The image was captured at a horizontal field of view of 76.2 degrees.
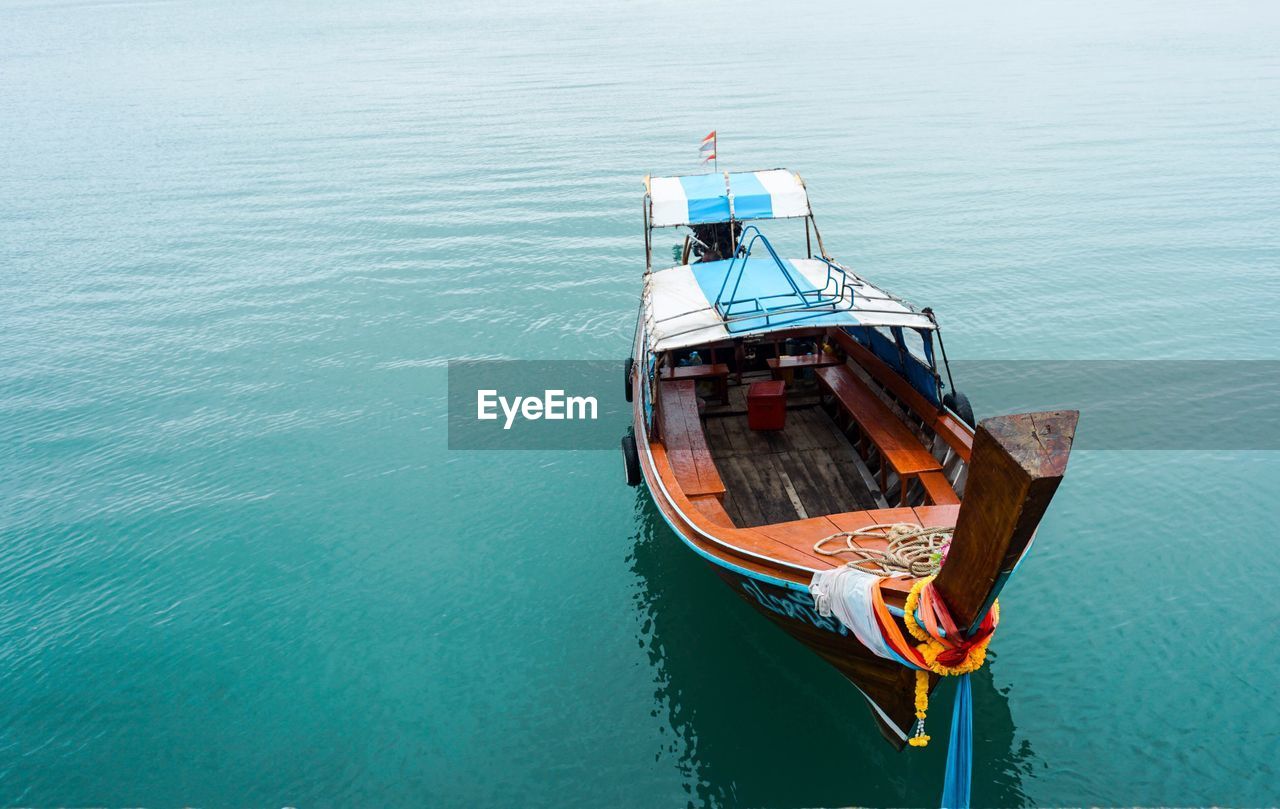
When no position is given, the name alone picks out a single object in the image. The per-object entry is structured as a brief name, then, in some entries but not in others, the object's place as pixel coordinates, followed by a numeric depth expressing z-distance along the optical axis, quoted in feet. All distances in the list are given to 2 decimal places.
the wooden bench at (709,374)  43.04
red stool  39.73
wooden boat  17.19
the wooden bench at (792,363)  44.65
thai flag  61.24
